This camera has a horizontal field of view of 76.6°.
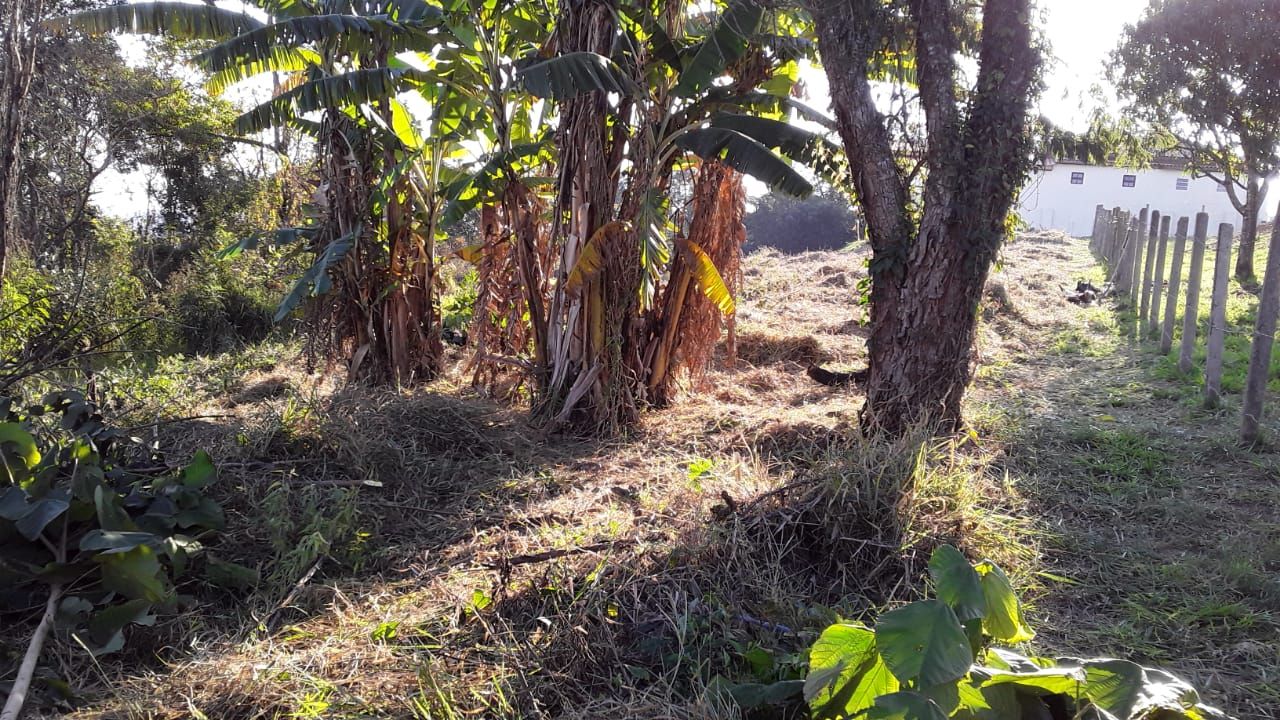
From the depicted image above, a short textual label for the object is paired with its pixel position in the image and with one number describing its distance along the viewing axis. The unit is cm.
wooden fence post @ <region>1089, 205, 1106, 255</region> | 2195
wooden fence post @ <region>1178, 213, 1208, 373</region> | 779
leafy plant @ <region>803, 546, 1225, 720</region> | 191
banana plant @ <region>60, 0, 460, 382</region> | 730
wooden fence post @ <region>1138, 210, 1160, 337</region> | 1098
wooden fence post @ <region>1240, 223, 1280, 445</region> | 565
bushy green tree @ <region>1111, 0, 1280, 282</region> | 1295
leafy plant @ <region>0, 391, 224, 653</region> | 325
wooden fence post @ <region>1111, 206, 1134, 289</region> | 1405
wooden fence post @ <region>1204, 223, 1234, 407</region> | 672
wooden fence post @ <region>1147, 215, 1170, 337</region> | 1033
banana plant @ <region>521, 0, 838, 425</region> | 643
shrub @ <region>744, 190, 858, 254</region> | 3634
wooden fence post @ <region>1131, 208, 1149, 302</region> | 1265
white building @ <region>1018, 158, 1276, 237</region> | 3944
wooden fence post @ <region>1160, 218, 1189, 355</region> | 912
